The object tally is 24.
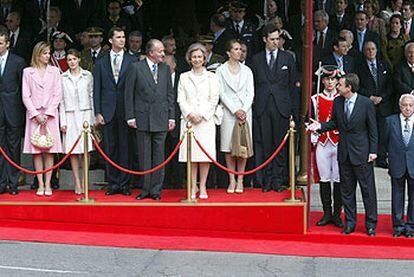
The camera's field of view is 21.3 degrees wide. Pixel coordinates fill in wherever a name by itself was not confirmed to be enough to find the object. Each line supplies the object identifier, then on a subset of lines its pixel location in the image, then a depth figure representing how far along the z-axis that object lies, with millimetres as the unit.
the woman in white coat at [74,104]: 14672
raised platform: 13656
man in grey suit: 14125
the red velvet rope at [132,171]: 13828
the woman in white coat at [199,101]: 14078
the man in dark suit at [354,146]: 13180
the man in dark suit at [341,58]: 15711
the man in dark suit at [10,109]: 14719
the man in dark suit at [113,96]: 14531
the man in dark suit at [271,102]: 14664
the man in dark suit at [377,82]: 16344
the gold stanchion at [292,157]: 13578
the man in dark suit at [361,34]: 16812
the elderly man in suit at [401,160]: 13117
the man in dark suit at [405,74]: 16156
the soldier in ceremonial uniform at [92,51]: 15602
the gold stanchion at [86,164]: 14023
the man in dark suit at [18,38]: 16500
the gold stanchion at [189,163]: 13792
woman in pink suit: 14523
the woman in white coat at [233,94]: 14367
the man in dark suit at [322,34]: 16266
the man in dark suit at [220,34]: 15906
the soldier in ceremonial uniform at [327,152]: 13641
